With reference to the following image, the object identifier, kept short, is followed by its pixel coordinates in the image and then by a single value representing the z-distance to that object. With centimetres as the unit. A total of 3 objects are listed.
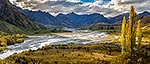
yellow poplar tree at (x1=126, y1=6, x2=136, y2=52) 10236
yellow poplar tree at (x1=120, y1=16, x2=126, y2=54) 10395
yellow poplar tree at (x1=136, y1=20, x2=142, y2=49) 11725
